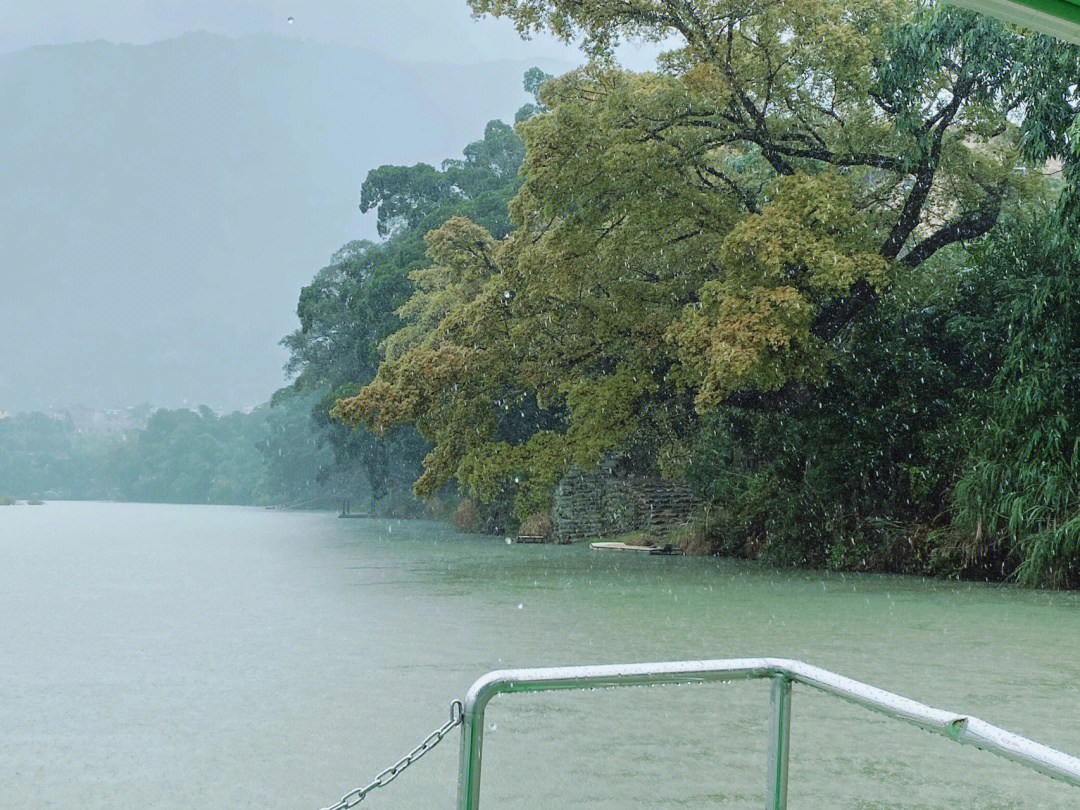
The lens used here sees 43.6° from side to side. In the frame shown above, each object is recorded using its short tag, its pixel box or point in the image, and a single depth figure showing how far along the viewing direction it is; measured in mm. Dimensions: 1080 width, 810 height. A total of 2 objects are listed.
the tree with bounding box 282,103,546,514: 31781
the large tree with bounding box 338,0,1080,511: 13930
